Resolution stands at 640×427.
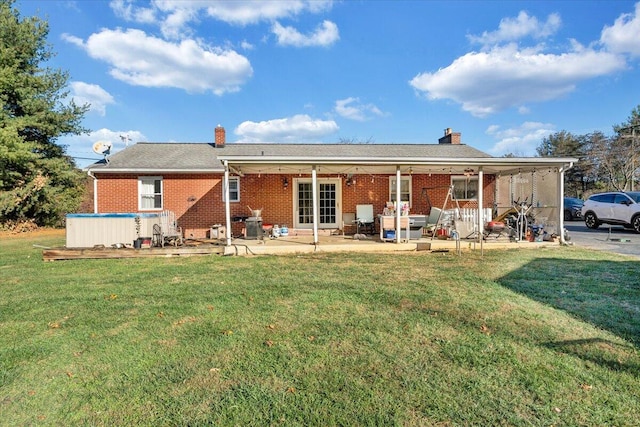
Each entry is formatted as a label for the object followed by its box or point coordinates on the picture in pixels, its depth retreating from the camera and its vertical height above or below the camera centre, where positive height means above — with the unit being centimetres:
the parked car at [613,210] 1277 -10
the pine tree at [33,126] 1596 +472
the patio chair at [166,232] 973 -57
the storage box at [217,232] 1227 -71
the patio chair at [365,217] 1271 -23
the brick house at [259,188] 1228 +99
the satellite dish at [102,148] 1159 +243
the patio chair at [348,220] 1309 -35
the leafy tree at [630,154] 2906 +487
